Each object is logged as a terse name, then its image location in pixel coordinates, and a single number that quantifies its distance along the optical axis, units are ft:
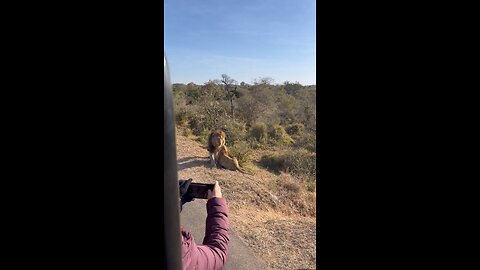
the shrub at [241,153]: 33.82
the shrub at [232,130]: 45.34
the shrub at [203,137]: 42.70
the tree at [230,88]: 74.28
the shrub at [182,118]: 55.10
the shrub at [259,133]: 47.03
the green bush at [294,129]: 54.29
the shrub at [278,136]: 46.61
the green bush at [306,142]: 40.67
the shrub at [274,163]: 33.24
